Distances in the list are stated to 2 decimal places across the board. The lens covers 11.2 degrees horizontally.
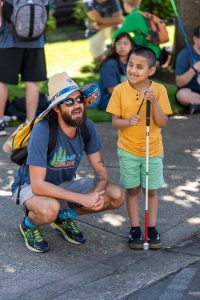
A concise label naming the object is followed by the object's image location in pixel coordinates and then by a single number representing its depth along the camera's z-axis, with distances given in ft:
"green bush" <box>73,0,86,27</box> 77.69
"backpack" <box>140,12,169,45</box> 45.14
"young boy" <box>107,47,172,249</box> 24.34
